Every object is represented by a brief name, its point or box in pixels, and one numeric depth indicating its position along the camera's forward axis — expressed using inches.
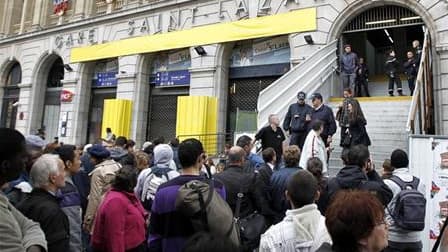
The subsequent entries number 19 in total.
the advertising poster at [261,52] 599.5
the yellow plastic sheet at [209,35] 564.7
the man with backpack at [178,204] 115.9
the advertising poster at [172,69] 688.4
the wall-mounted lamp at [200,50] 650.2
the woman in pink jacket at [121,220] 150.6
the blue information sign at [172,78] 682.2
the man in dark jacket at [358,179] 173.9
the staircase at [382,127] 384.2
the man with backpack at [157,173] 184.1
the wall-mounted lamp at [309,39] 545.6
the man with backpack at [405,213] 185.9
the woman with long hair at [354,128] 338.6
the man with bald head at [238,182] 170.7
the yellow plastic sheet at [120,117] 719.7
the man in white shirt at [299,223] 110.4
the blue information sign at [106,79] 788.1
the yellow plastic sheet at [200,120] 613.9
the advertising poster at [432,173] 248.1
